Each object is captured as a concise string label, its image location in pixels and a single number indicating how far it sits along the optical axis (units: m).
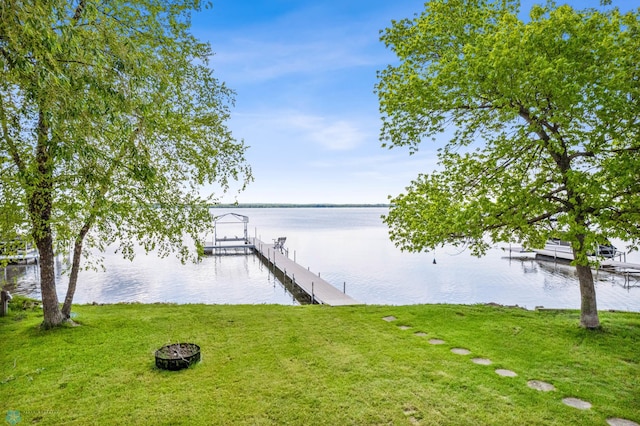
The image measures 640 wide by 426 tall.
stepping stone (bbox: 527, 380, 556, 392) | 5.59
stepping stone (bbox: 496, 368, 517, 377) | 6.09
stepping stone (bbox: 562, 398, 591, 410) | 5.07
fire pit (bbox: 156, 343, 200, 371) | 6.31
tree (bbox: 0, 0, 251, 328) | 3.67
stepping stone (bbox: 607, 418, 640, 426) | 4.66
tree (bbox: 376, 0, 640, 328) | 6.62
